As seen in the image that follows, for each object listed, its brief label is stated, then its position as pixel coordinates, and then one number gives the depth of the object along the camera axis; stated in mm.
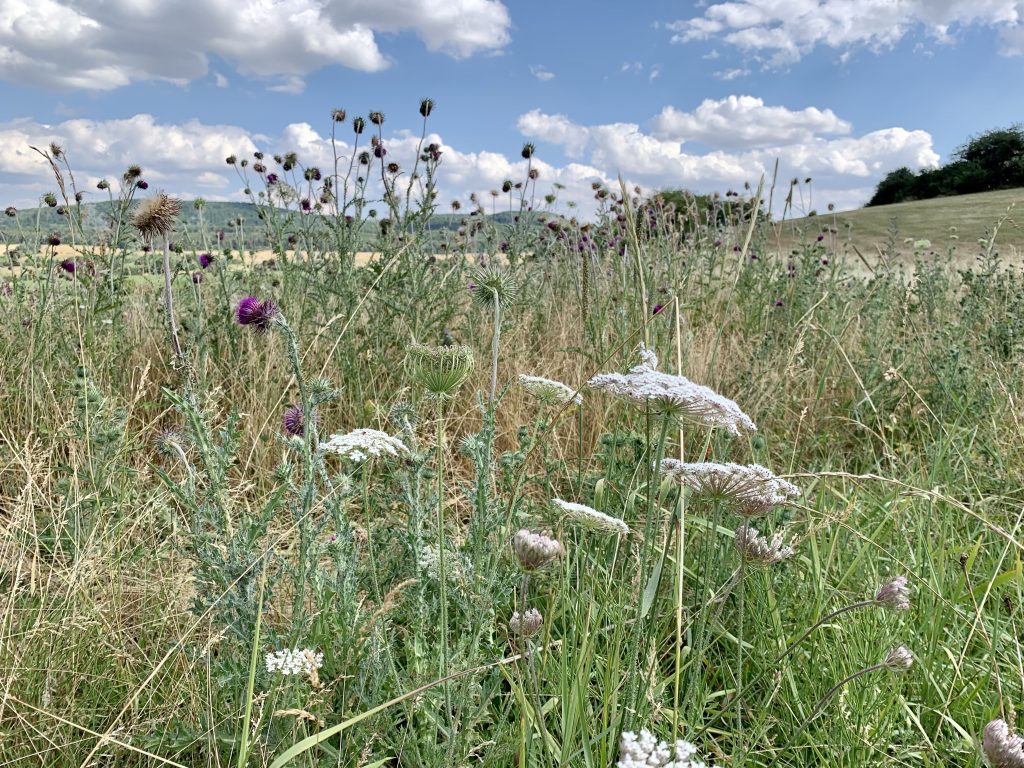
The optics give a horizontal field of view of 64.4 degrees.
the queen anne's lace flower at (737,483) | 496
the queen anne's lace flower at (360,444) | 594
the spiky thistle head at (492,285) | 872
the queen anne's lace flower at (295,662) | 515
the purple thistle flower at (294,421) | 831
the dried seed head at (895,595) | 516
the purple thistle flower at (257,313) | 774
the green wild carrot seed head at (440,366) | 560
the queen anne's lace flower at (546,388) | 707
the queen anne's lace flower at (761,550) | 545
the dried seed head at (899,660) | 475
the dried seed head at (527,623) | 489
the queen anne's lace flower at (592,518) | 514
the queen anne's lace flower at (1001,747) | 405
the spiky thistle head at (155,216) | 906
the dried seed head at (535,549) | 494
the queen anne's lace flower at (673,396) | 495
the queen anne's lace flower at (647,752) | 330
